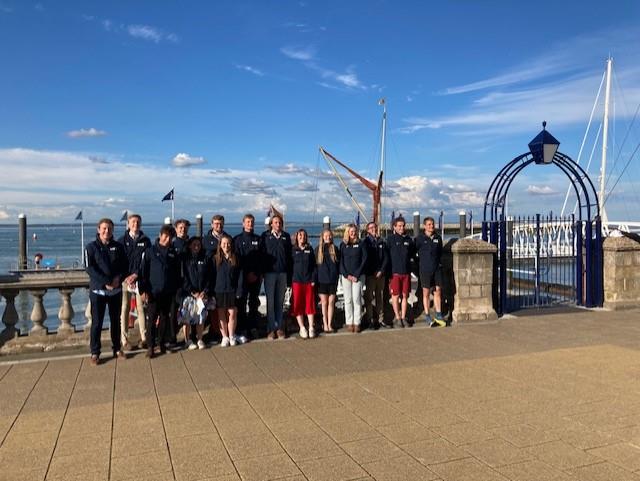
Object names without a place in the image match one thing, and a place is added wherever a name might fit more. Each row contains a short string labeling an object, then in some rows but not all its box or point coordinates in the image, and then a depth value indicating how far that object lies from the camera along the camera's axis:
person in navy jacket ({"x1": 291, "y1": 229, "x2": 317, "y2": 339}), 8.26
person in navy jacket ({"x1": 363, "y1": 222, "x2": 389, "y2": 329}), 8.73
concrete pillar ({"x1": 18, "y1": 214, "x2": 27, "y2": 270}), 32.59
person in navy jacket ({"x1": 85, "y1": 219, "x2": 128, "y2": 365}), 6.81
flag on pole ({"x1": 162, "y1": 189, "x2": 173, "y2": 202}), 32.00
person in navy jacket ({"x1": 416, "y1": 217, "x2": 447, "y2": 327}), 9.05
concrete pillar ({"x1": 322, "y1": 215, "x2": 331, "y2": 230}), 27.17
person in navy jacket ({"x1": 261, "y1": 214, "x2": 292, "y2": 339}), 8.19
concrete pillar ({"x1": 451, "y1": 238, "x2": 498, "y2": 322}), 9.28
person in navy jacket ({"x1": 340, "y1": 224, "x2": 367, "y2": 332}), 8.46
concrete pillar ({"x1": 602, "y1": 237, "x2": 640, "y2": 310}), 10.55
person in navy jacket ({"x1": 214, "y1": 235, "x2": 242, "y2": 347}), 7.59
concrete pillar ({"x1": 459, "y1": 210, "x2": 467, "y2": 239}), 33.29
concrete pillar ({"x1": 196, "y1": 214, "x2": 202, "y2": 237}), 34.75
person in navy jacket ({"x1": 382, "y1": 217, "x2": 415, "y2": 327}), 8.93
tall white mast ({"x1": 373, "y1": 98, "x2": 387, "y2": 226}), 44.42
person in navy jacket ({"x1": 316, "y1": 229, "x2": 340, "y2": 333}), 8.51
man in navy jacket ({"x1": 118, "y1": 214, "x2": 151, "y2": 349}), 7.18
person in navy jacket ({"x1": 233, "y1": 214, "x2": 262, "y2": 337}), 8.07
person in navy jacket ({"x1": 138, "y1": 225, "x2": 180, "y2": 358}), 7.09
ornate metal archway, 10.32
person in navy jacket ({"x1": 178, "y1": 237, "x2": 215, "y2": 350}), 7.39
